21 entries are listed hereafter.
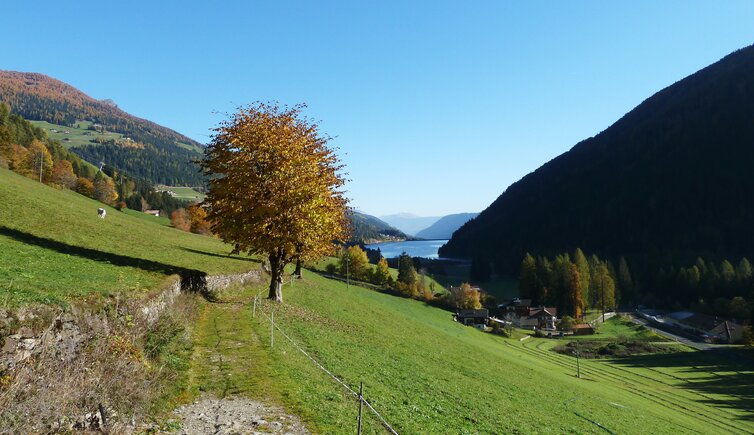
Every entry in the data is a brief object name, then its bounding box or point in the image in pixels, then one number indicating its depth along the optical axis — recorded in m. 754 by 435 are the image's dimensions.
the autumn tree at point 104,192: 135.88
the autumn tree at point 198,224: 119.75
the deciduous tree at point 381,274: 142.32
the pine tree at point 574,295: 147.71
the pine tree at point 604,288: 150.75
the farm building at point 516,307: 146.46
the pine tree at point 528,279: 167.88
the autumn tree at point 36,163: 107.87
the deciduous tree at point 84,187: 134.50
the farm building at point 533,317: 138.77
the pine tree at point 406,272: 145.88
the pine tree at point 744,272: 157.51
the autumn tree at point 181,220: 123.56
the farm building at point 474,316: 120.01
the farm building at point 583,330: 126.44
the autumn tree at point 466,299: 139.25
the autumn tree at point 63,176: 121.38
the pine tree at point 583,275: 152.38
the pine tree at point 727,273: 160.25
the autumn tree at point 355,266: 139.32
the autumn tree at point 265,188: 29.47
